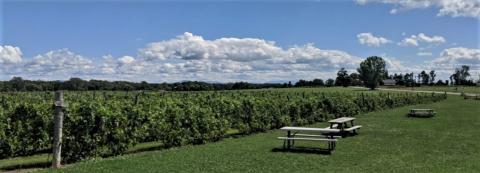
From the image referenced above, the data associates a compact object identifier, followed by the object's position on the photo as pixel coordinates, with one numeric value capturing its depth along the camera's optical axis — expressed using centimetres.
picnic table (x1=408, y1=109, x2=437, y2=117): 2746
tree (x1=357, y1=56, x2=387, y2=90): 11931
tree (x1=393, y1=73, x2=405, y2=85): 14795
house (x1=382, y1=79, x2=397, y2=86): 14475
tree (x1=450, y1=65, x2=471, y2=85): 14741
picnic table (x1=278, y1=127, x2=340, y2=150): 1248
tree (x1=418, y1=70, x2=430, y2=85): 15688
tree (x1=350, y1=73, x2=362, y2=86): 13425
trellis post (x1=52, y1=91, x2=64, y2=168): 998
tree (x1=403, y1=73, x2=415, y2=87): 14589
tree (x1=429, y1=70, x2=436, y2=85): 15638
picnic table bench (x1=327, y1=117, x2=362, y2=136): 1625
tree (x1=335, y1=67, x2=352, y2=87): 13400
